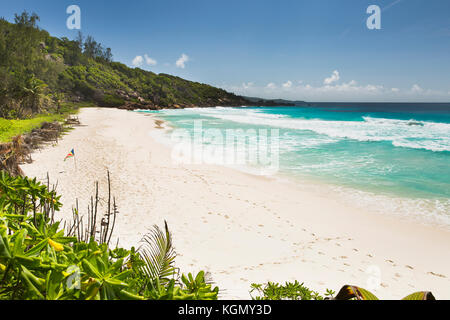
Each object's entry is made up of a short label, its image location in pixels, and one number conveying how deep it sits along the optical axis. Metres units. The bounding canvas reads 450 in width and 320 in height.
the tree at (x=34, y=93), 24.28
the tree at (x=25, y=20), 26.15
